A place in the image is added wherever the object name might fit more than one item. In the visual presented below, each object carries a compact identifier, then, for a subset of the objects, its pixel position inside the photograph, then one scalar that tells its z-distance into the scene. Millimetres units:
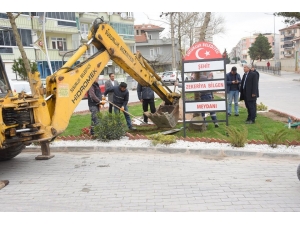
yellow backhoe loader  5664
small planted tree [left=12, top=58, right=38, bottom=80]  25281
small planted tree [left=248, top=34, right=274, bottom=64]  77312
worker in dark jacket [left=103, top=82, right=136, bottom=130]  9727
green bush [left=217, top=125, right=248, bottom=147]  7141
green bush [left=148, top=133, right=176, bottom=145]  7609
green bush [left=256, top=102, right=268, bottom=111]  12539
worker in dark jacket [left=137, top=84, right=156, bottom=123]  10188
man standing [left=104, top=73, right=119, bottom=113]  11344
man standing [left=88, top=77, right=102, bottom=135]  8703
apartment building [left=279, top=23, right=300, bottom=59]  95312
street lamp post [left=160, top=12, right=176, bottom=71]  18906
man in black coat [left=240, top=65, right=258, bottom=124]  9594
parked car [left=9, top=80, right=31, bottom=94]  18984
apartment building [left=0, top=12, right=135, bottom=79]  28203
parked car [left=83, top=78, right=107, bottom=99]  27284
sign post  8312
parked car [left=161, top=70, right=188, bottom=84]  36497
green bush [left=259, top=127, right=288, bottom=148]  7025
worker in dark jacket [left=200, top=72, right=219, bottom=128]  9356
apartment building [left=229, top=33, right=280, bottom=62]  115188
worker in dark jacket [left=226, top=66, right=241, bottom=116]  10930
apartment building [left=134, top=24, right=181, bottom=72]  65188
